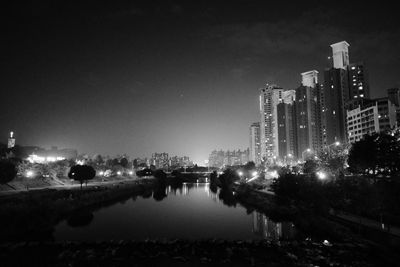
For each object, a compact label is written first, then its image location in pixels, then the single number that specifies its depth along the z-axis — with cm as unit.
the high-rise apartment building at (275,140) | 19475
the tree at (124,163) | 13838
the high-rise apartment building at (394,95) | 12200
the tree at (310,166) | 7169
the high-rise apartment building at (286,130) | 18062
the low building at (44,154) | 13140
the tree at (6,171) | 4628
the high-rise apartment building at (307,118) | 16175
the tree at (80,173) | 6103
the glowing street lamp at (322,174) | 5825
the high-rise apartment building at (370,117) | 10581
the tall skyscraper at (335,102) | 14000
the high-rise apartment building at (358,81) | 13888
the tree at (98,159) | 13344
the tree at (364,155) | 5097
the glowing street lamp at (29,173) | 6408
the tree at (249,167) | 11379
